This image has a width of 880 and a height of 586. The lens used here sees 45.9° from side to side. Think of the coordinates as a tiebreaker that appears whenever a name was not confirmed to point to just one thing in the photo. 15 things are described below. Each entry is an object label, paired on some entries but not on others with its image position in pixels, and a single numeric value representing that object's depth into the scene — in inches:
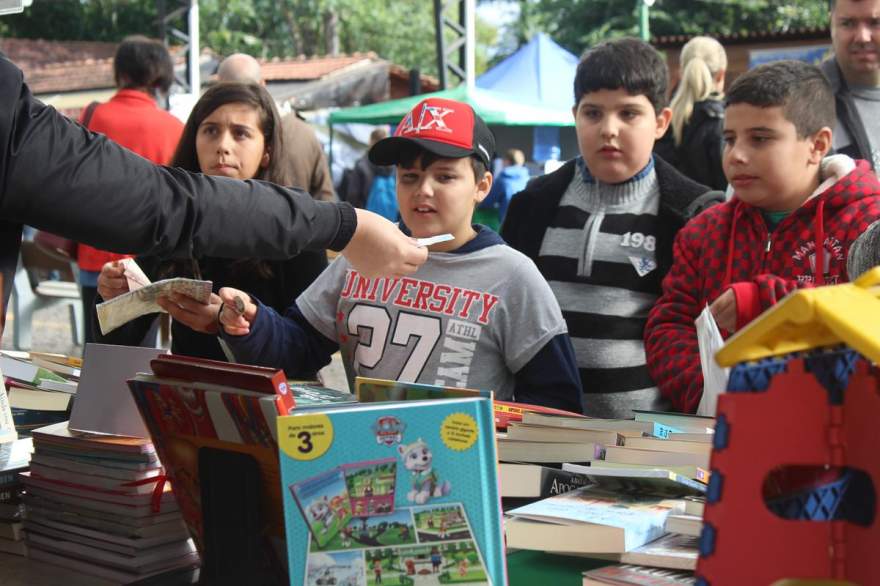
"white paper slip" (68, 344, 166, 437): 70.9
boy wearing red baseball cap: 90.6
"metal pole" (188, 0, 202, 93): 516.7
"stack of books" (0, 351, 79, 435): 88.6
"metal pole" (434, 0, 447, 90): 432.1
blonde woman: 154.1
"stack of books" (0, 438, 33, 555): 71.4
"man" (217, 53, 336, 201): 176.6
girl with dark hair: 106.8
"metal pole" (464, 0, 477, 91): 446.0
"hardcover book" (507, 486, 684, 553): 54.9
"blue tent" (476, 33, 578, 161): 460.8
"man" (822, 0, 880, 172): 123.3
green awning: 368.2
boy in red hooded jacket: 90.5
